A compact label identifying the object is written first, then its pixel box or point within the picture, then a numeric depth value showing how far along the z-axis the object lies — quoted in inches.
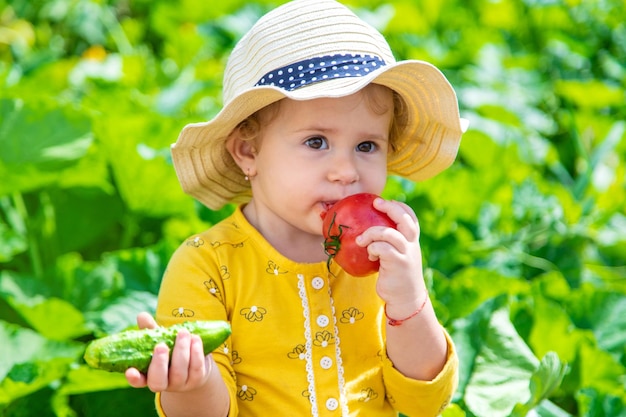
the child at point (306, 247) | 68.7
